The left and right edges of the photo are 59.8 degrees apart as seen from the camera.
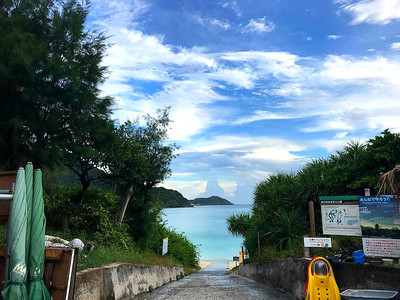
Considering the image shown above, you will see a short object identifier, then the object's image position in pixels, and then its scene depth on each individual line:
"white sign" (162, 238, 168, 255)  20.07
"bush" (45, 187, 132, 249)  11.38
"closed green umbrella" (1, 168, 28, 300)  3.33
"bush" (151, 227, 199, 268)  24.71
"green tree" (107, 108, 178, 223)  13.51
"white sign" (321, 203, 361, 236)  7.23
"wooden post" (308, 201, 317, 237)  7.87
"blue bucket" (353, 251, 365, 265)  6.50
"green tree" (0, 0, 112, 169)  8.57
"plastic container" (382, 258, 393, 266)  6.17
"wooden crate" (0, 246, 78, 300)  3.79
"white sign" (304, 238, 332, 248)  7.50
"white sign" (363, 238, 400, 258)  6.20
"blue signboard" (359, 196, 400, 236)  6.28
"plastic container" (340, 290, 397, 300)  4.20
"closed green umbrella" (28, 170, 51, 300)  3.48
